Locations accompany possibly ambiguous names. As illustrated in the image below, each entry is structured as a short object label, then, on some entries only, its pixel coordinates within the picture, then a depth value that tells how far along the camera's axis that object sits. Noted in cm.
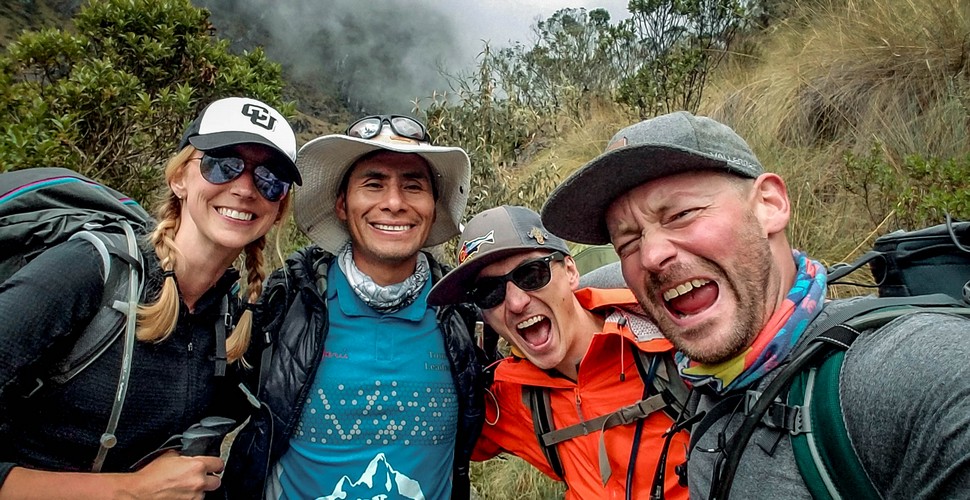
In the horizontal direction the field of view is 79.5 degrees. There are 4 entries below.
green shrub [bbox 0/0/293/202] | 143
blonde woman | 57
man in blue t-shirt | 79
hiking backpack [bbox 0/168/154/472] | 60
